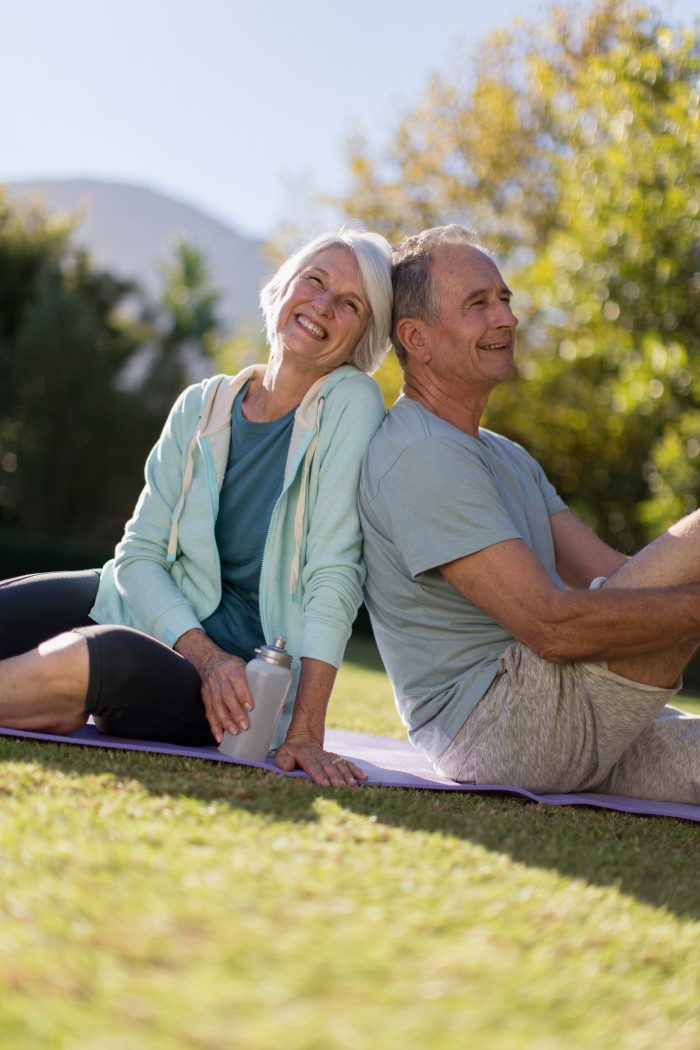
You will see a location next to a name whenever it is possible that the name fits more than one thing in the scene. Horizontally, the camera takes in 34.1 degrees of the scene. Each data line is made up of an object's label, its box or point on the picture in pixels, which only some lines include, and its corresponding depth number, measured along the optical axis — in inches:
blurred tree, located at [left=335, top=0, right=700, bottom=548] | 409.1
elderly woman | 128.1
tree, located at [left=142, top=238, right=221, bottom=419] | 1101.7
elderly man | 121.1
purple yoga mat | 126.3
